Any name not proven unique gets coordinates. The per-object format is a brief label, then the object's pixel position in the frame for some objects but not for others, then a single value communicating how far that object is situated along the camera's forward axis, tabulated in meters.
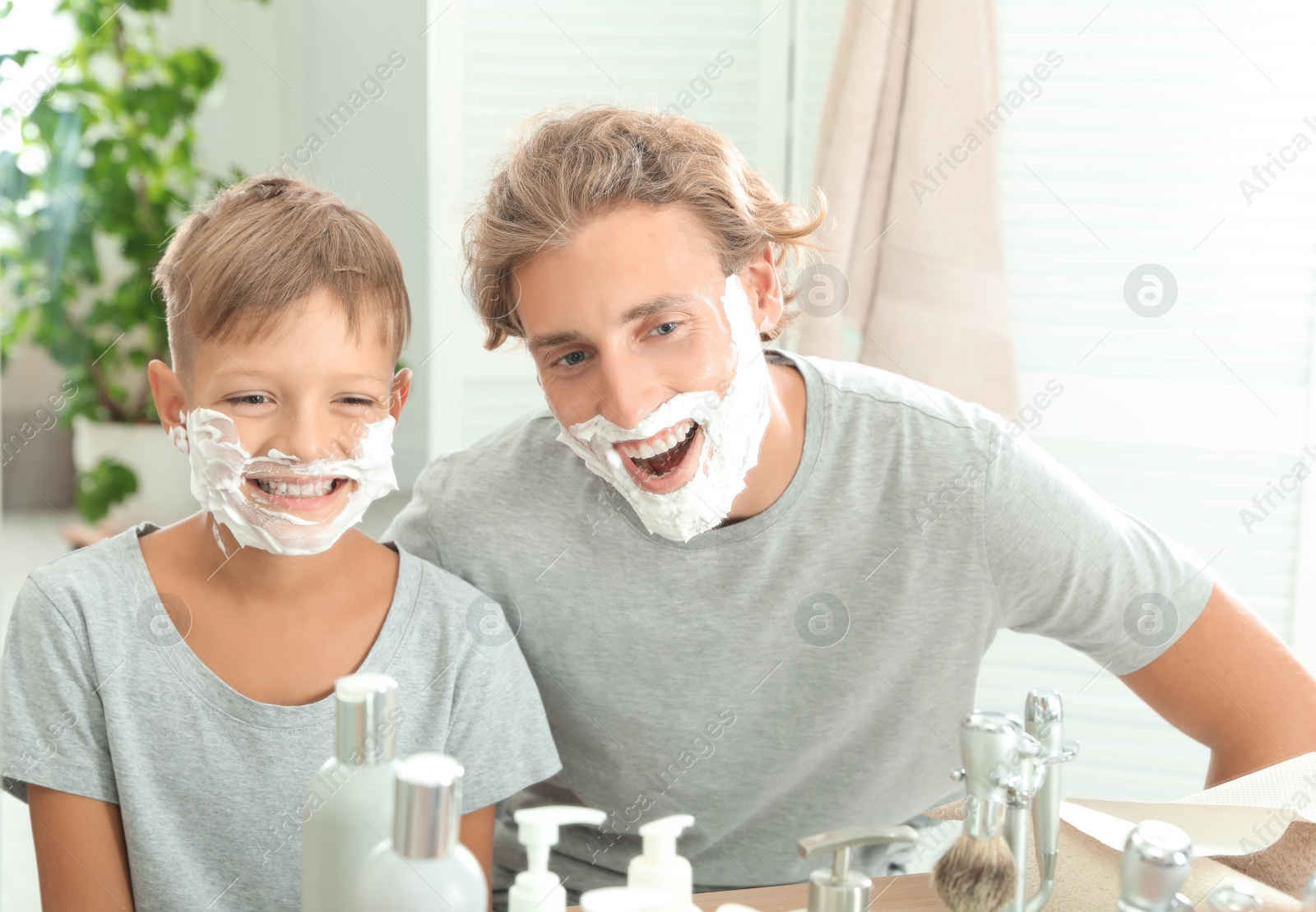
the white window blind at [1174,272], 1.38
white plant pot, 2.14
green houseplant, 1.95
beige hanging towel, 1.42
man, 0.84
